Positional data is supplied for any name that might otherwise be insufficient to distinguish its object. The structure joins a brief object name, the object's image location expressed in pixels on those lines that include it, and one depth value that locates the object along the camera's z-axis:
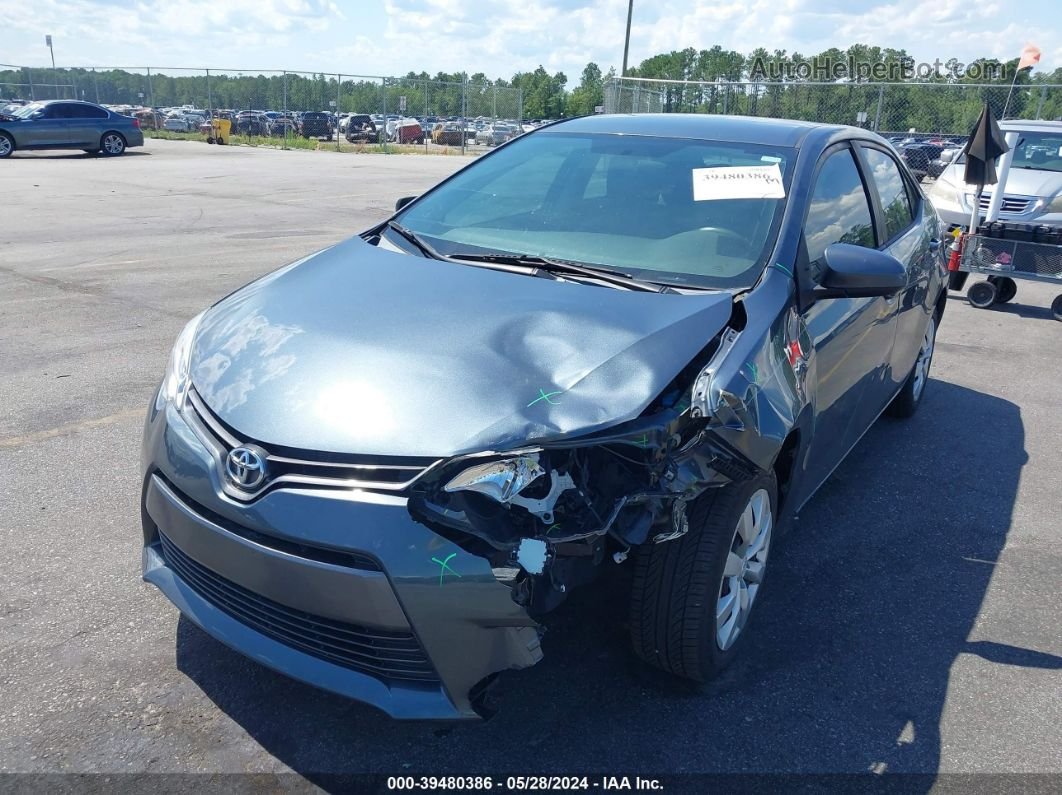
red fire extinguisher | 9.07
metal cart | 8.62
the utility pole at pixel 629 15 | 27.12
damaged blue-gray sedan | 2.21
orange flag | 10.20
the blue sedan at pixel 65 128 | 23.31
